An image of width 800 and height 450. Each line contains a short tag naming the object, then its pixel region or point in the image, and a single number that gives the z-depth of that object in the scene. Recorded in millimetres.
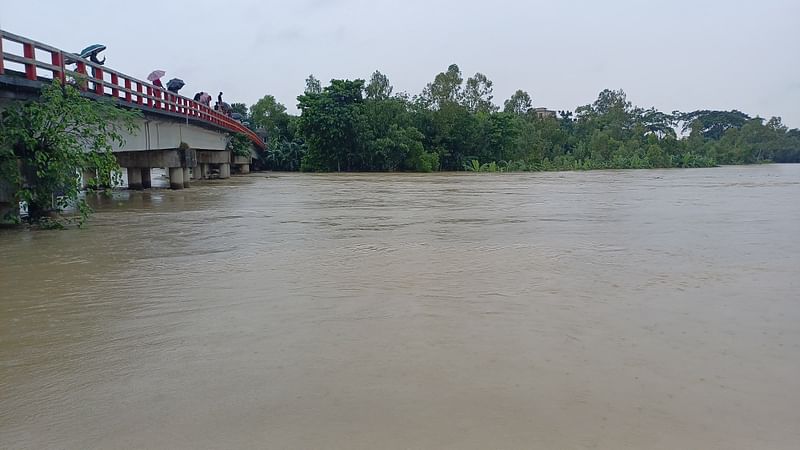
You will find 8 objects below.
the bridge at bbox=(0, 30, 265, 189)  10586
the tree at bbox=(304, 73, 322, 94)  69562
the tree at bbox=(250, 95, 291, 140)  54000
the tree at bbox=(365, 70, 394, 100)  47406
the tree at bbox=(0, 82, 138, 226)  10172
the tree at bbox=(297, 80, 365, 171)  41656
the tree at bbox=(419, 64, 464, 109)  51875
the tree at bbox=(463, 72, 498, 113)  56000
